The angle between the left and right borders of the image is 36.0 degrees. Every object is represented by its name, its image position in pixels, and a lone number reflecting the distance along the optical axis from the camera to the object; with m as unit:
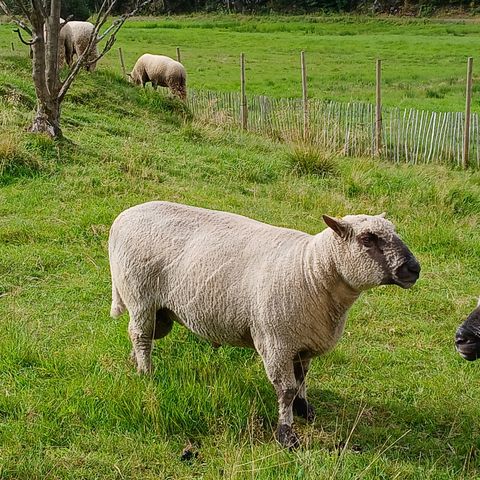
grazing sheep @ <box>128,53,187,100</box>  19.56
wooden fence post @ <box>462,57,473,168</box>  14.31
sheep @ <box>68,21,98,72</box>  18.23
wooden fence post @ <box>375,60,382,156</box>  14.79
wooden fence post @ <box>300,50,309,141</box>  12.84
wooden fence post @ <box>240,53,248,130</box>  17.11
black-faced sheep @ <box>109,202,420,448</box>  4.11
